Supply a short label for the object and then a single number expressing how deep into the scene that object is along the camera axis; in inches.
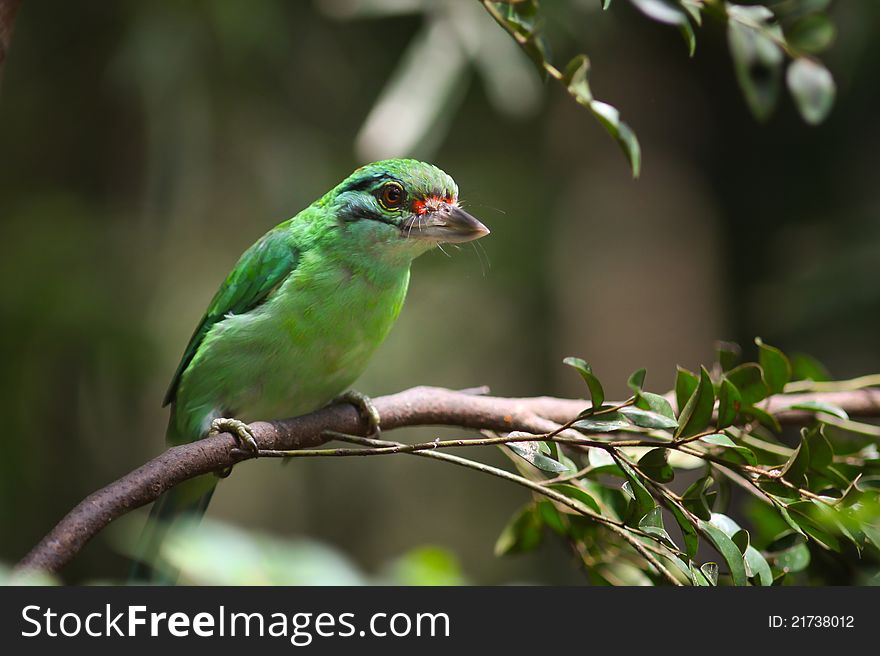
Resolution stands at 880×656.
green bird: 185.6
